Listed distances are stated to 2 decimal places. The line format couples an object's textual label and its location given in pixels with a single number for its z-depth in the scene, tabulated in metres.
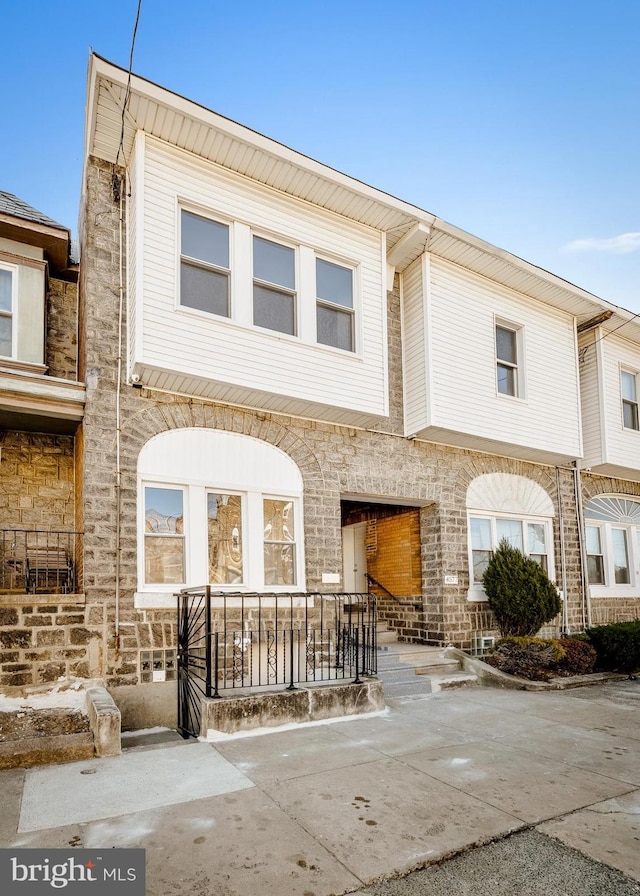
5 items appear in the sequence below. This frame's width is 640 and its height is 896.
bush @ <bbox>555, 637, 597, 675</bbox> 10.44
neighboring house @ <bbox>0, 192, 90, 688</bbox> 7.99
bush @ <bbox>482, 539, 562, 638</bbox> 11.09
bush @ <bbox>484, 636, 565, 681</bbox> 10.11
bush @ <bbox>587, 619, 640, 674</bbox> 11.11
